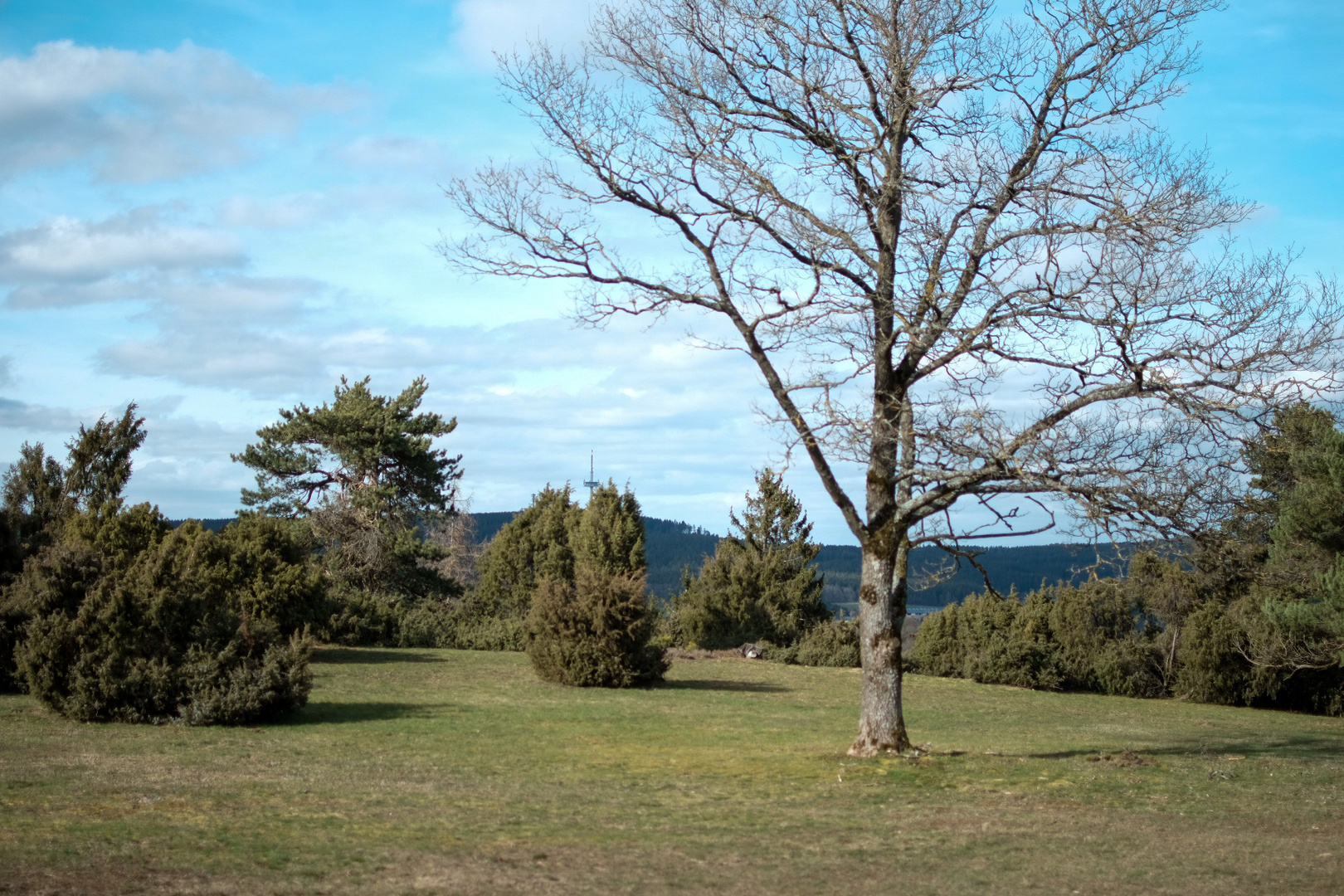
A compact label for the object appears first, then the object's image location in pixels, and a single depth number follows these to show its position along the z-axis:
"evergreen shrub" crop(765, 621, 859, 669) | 27.41
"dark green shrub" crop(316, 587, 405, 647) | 27.28
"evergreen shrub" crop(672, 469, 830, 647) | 31.62
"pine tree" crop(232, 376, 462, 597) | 33.91
